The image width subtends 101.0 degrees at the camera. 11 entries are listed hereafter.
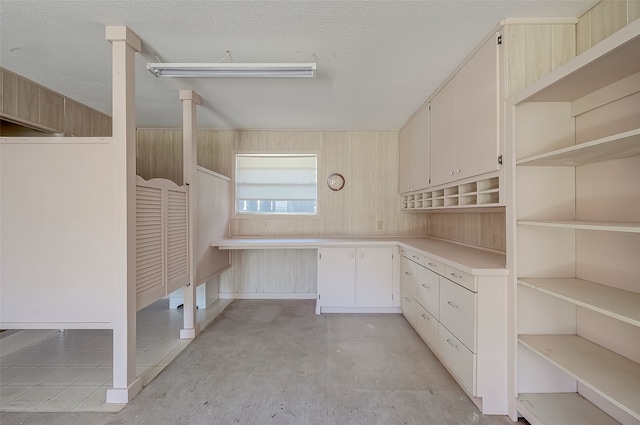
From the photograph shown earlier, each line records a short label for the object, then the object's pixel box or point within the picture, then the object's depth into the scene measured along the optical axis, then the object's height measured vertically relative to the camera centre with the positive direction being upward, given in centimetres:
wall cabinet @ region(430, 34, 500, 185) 171 +71
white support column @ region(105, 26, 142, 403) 173 -2
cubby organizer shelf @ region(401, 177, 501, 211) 188 +15
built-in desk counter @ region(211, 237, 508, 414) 164 -70
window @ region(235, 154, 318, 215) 396 +44
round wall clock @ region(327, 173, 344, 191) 388 +48
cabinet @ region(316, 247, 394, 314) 322 -75
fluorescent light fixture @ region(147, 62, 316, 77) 180 +102
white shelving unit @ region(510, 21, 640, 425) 123 -16
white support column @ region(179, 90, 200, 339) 265 +34
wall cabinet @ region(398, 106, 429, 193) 285 +73
